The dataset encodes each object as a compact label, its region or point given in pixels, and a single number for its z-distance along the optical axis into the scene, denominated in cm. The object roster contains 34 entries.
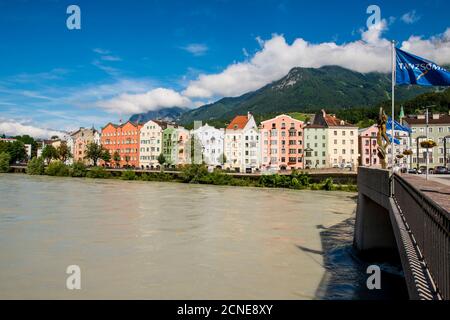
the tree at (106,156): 12850
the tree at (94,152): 12838
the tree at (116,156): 12787
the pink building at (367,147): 10588
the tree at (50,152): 14900
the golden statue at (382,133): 2086
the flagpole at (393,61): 1773
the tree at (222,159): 10688
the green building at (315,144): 10231
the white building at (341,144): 10225
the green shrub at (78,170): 10488
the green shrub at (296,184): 7550
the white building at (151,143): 12319
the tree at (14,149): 16550
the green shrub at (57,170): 10800
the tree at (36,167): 11431
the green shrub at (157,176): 9181
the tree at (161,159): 11375
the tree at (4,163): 12810
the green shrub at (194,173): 8625
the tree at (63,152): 15050
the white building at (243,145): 10575
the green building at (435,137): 9144
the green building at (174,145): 11950
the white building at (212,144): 11011
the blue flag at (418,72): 1535
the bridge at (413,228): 676
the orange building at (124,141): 12875
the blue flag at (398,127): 2384
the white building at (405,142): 9100
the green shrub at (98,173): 10225
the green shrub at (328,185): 7269
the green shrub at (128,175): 9550
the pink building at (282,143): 10344
